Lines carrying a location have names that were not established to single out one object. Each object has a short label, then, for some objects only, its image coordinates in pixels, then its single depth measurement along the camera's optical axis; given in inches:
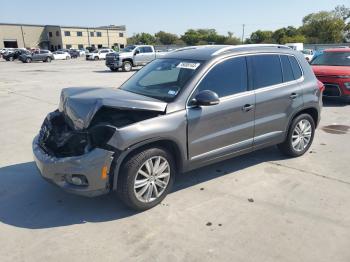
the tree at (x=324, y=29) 2662.4
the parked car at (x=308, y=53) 1202.9
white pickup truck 943.0
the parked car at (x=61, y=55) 2058.4
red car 373.7
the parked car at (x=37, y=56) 1625.6
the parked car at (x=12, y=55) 1891.0
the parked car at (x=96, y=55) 1881.8
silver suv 142.1
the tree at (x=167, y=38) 4662.9
